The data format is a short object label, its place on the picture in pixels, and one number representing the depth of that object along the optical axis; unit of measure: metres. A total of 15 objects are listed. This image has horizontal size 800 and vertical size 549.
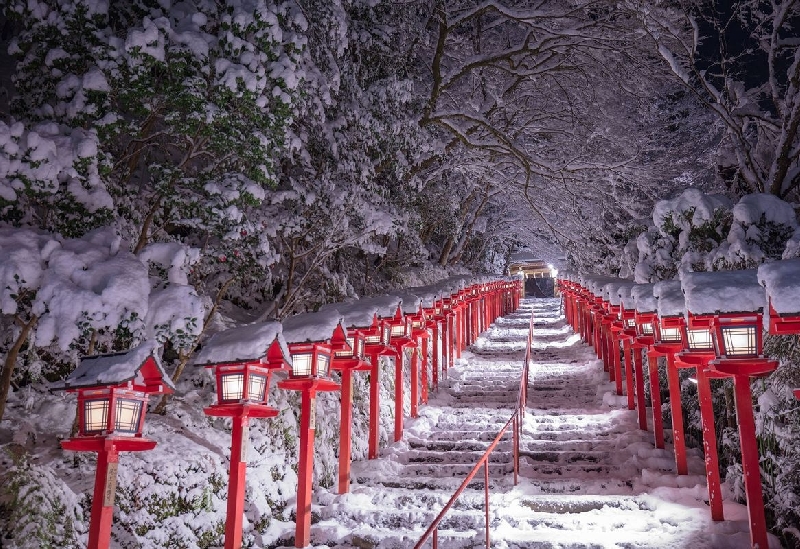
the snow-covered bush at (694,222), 9.10
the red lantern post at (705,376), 6.96
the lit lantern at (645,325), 9.84
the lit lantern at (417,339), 12.22
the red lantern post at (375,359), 10.45
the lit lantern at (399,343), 11.45
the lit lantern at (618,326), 11.72
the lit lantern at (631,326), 11.27
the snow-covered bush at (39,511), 5.06
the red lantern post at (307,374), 7.46
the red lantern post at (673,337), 7.79
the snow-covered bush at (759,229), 7.60
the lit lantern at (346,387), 8.92
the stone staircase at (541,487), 7.27
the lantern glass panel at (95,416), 4.84
